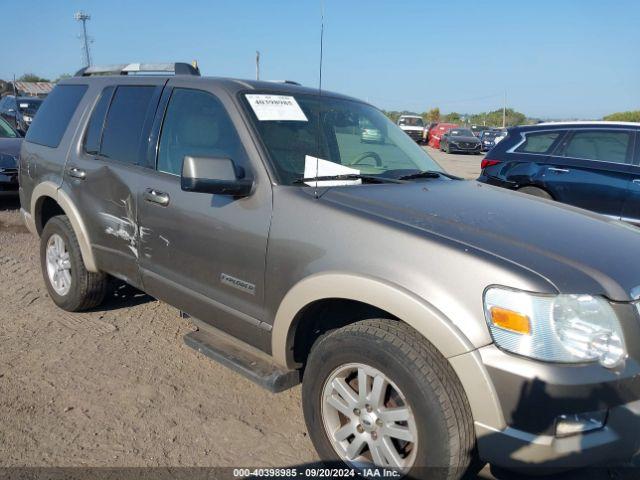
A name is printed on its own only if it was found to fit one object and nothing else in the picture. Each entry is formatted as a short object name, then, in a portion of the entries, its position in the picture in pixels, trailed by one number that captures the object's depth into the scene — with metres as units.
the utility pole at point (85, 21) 78.39
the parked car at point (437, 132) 32.72
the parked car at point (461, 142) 28.53
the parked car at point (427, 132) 32.44
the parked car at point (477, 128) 41.61
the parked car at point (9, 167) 8.45
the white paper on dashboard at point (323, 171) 2.98
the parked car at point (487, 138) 31.73
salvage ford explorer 2.07
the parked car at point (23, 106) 17.85
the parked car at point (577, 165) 6.66
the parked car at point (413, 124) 32.88
